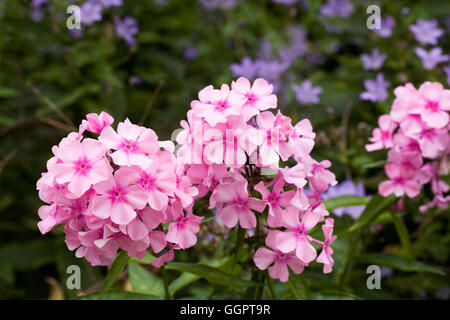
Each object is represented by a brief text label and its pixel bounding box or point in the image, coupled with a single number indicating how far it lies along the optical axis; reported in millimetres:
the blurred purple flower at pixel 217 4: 836
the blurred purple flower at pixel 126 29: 677
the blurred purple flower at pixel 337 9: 758
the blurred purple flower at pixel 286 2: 755
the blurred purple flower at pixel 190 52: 848
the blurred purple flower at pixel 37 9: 666
